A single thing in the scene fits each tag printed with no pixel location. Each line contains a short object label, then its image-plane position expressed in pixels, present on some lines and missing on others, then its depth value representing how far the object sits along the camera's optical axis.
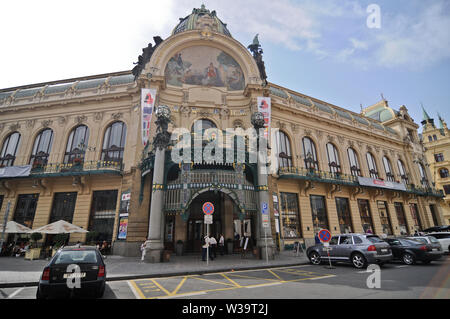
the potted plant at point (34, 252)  15.17
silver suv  10.38
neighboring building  41.47
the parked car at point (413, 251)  11.29
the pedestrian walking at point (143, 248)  13.74
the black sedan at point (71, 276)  5.64
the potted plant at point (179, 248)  17.12
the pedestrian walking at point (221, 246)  15.92
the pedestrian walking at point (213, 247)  14.60
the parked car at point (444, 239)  14.98
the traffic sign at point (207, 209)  12.16
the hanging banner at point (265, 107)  21.47
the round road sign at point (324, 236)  10.88
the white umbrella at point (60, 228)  14.68
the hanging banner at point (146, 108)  18.70
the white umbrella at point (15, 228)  15.13
